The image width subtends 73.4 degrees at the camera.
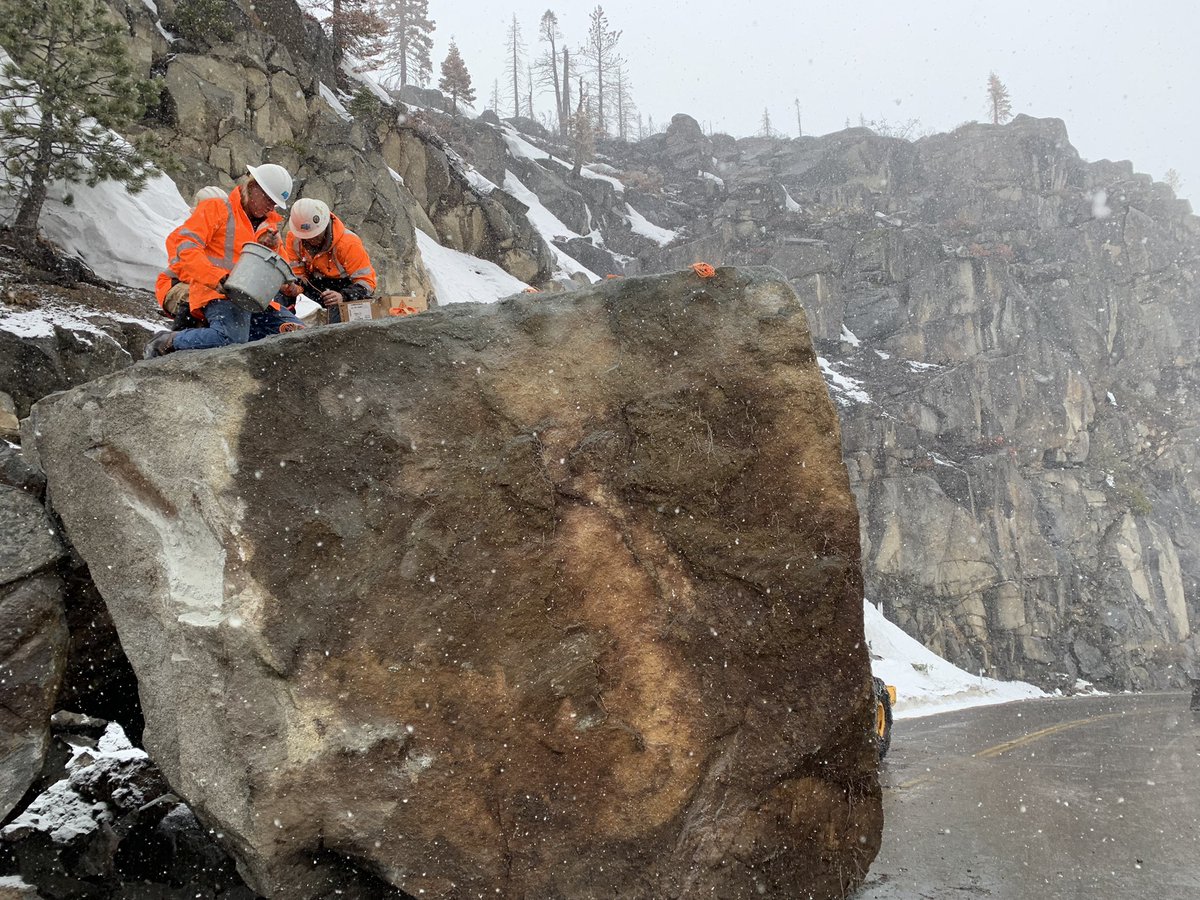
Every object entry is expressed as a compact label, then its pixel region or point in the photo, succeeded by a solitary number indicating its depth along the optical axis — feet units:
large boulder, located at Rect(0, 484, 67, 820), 11.51
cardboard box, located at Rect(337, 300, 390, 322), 16.33
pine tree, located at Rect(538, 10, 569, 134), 202.59
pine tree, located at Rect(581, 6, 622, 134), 207.41
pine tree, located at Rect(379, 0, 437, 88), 166.91
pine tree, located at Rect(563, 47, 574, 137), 193.18
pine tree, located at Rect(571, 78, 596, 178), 150.00
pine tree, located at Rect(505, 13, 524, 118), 221.87
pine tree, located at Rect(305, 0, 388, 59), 71.31
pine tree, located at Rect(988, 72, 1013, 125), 197.67
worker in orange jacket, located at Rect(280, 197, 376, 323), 16.70
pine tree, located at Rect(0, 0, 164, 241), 28.14
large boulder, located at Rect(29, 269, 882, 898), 10.89
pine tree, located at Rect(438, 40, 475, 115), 137.59
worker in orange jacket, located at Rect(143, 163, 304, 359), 14.05
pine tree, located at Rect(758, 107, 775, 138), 252.83
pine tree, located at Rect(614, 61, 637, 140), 218.38
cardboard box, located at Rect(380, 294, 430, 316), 16.15
